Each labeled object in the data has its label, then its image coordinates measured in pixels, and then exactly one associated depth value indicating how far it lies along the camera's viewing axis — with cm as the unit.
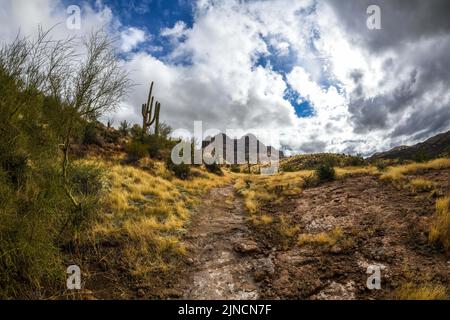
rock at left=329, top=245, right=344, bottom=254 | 560
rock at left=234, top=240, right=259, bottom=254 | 628
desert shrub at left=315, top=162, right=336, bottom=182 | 1295
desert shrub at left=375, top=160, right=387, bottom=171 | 1300
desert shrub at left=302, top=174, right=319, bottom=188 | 1303
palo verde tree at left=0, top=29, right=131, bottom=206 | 407
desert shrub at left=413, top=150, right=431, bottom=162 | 1388
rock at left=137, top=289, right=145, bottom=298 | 442
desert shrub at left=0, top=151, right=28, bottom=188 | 430
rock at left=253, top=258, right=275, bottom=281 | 510
